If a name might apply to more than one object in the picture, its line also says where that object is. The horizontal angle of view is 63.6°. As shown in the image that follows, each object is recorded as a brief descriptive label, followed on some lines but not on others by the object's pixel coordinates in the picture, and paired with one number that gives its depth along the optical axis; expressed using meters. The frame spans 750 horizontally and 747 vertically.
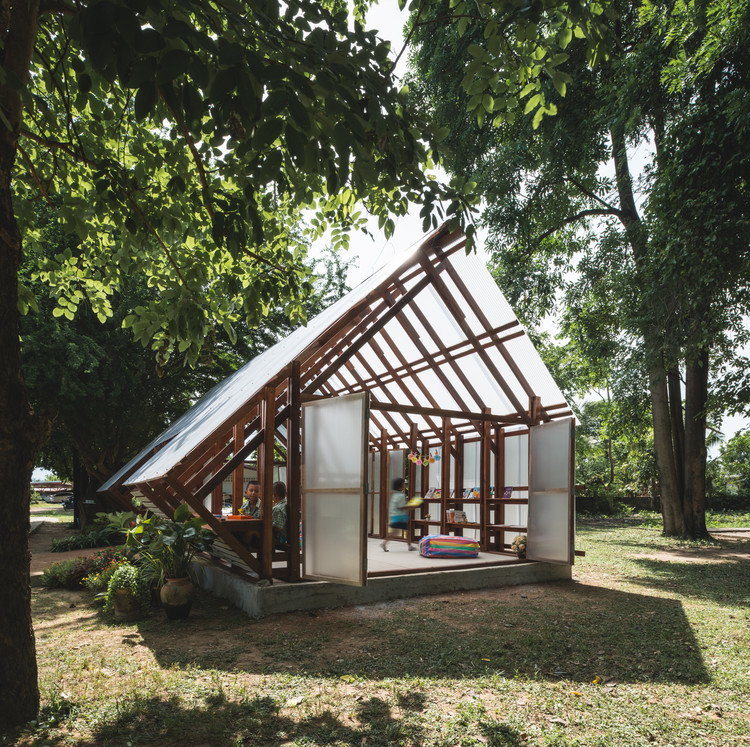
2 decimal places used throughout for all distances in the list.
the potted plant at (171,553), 6.64
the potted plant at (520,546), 9.44
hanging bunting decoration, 12.00
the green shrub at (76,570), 8.83
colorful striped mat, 9.52
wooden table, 6.96
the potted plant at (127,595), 6.72
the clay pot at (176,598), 6.60
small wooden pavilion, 6.92
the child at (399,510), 12.17
